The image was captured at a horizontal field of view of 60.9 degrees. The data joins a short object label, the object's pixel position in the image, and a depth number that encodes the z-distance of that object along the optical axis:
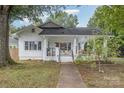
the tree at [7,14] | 6.55
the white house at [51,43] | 9.08
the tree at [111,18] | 6.30
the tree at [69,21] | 21.66
